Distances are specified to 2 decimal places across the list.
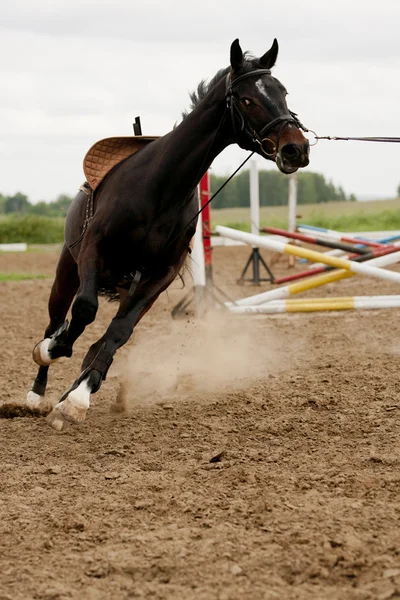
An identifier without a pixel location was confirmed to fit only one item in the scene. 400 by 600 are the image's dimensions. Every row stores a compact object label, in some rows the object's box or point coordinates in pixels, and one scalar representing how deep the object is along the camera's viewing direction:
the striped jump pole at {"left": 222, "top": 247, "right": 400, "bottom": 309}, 15.09
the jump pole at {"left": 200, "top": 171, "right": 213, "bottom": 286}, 16.72
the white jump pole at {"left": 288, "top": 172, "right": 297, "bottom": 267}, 32.72
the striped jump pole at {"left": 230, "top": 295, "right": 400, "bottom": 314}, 14.95
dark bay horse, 8.67
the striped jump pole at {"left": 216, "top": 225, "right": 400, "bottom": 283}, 14.20
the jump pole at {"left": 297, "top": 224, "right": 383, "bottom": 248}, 22.00
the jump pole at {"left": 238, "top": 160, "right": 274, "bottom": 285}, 24.00
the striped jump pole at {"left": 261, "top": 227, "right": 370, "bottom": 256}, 16.58
